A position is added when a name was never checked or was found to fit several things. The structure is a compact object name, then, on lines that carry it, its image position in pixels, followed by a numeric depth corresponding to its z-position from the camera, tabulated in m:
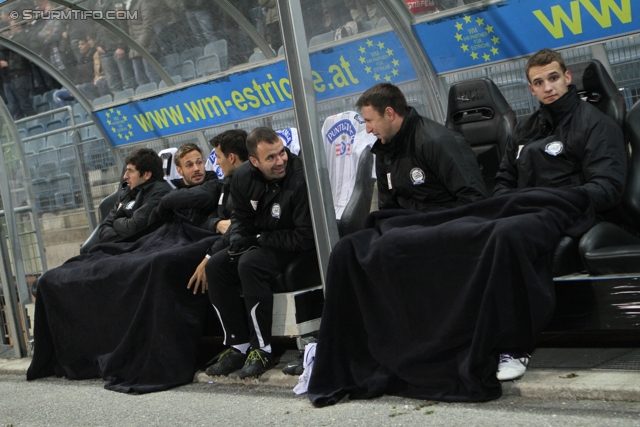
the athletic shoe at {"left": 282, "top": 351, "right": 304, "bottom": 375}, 9.98
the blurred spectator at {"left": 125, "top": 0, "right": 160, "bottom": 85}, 15.20
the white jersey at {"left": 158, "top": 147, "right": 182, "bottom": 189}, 15.39
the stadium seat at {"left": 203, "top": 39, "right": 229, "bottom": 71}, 14.82
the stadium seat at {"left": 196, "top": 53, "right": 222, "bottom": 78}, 15.12
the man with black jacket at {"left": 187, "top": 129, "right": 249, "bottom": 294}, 11.99
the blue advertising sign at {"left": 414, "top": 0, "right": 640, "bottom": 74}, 10.47
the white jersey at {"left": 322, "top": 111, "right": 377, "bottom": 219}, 12.00
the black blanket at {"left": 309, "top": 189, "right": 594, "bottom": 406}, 7.76
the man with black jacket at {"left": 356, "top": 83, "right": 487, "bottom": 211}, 9.41
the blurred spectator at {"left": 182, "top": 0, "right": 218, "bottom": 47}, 14.64
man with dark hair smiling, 10.41
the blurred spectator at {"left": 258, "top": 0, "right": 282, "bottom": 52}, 13.87
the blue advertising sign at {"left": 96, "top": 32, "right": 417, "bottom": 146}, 11.03
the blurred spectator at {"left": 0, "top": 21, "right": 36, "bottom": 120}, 17.31
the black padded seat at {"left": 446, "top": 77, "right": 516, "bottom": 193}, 10.56
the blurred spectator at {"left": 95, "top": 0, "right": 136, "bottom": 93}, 16.16
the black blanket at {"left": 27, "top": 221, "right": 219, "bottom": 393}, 11.09
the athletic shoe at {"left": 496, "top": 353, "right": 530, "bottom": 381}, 7.82
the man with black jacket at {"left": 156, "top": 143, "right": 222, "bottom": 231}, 12.66
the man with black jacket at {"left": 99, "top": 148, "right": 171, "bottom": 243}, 13.54
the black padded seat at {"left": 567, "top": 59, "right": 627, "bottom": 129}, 9.44
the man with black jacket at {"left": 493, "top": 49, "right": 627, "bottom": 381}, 8.66
